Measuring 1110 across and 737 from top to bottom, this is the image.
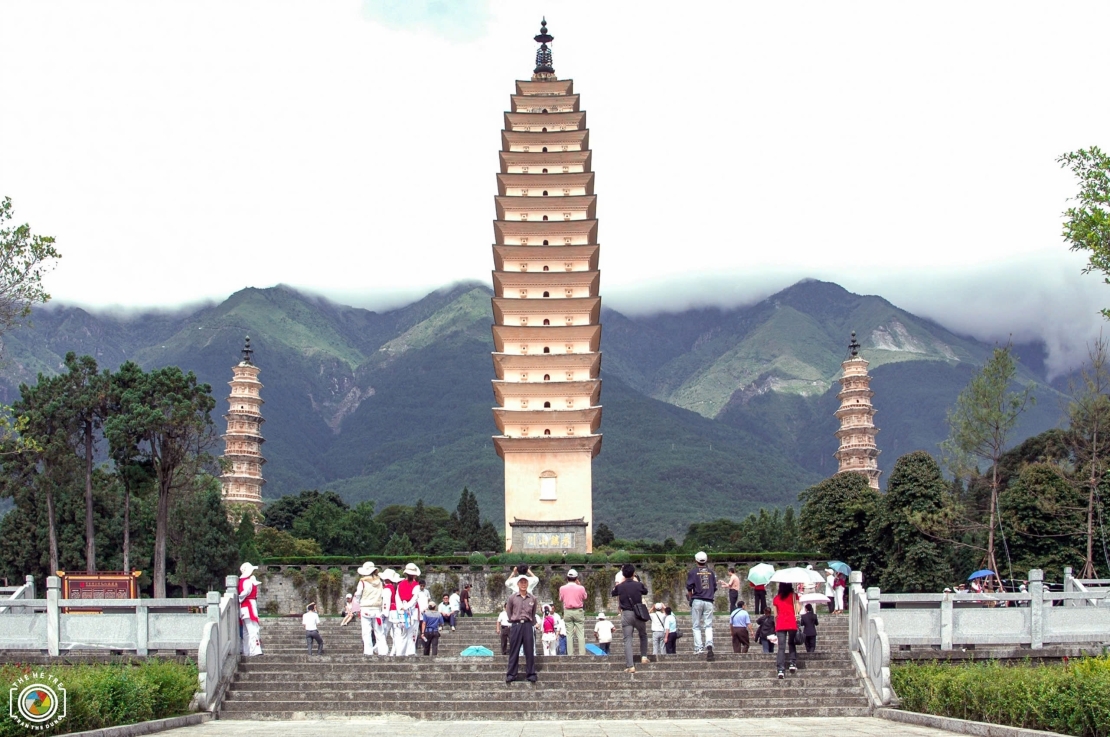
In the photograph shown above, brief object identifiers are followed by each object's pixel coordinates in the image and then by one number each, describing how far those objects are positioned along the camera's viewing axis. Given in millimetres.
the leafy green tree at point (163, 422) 38219
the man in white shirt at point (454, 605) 24956
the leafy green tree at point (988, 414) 35656
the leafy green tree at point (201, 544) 49594
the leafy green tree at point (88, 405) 39562
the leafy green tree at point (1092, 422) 31578
